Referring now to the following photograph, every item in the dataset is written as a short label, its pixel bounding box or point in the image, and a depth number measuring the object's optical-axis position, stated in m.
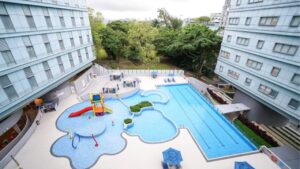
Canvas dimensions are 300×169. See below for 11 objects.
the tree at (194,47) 30.33
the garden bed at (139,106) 18.60
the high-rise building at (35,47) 11.51
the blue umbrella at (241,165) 10.44
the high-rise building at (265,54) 13.85
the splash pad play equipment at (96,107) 17.72
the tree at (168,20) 53.00
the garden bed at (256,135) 16.37
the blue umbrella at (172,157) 10.84
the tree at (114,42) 32.09
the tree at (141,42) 32.69
